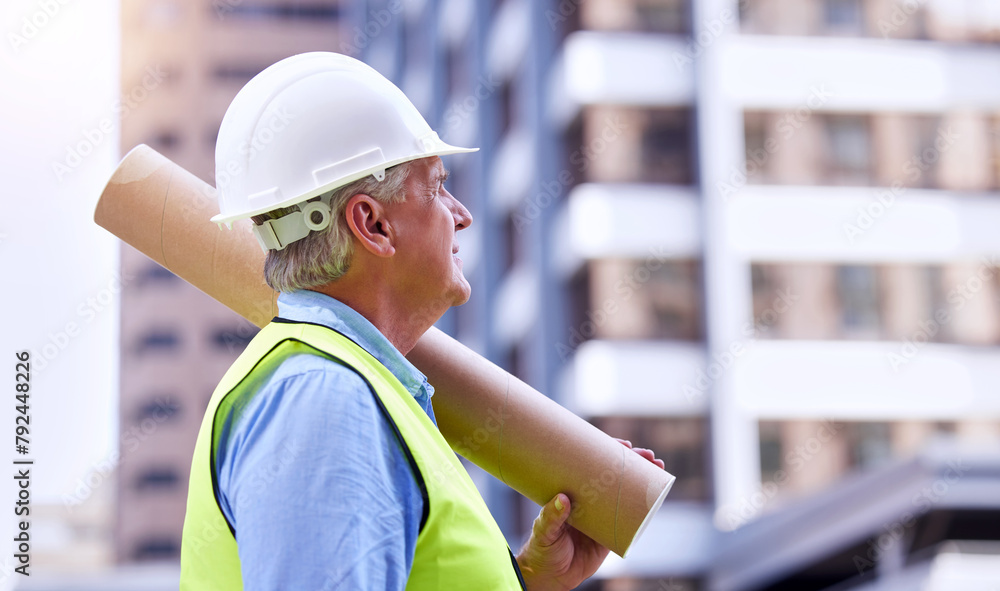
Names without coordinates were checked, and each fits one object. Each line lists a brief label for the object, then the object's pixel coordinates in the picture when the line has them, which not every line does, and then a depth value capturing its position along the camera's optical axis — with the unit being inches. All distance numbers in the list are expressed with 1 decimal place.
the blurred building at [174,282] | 2495.1
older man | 53.7
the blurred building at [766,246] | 768.9
